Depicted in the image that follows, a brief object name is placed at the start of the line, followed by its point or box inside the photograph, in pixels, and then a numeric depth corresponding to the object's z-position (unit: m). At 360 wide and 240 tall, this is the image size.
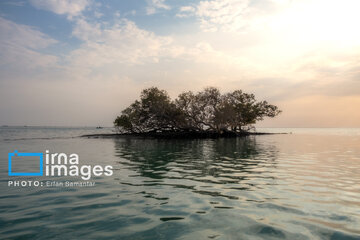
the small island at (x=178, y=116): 51.00
